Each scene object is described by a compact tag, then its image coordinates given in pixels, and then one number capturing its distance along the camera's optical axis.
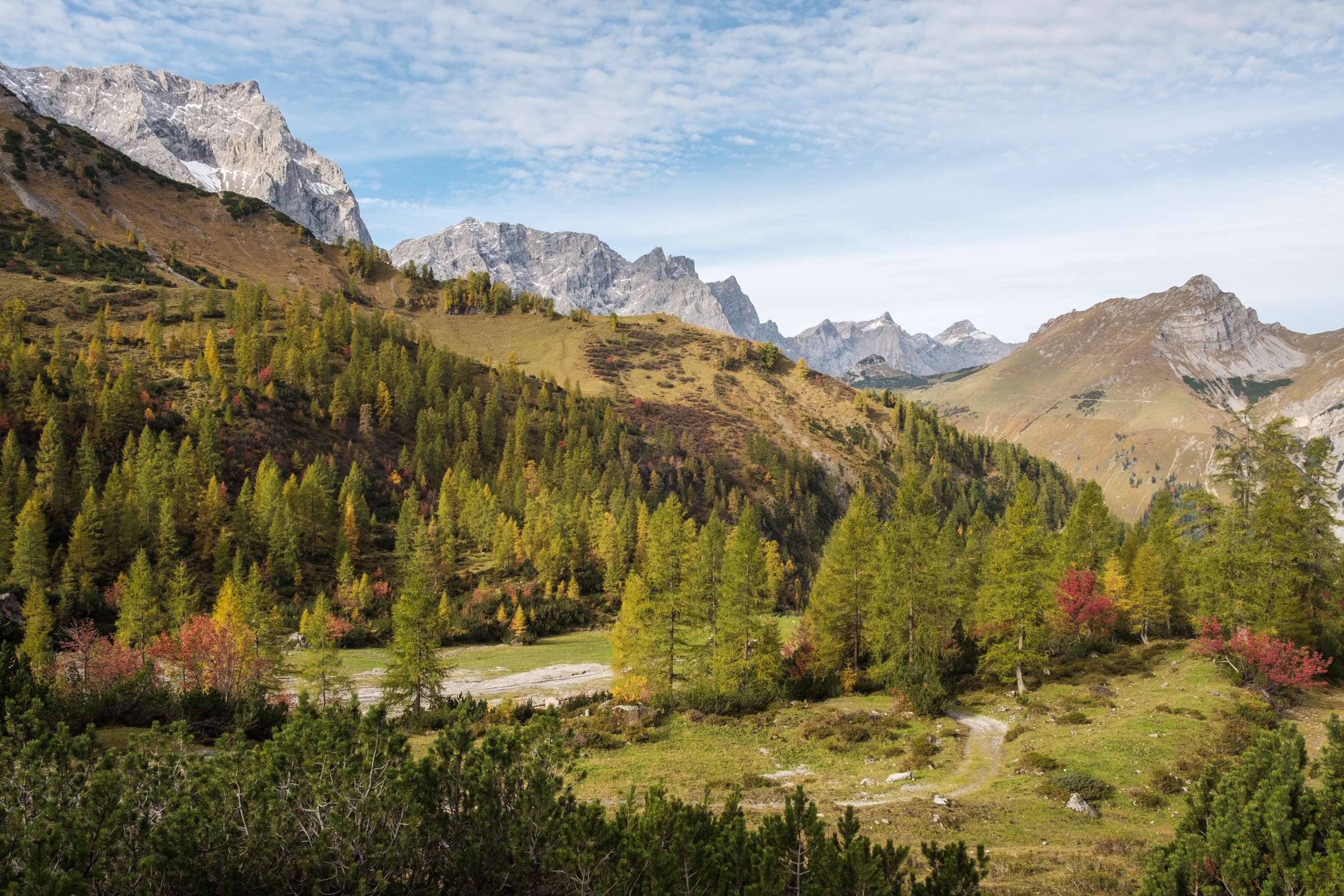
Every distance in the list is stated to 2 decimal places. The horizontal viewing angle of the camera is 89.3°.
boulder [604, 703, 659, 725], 35.53
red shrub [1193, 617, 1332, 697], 31.84
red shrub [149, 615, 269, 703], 38.84
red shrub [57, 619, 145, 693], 37.03
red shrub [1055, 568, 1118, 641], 50.03
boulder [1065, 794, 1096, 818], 21.14
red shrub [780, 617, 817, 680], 43.81
